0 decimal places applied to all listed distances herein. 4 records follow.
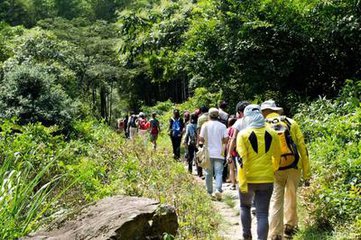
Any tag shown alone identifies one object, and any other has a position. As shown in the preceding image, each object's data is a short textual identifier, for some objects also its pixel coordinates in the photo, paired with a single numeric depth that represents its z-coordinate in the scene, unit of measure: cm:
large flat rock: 423
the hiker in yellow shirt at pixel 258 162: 506
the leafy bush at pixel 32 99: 1216
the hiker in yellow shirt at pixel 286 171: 558
